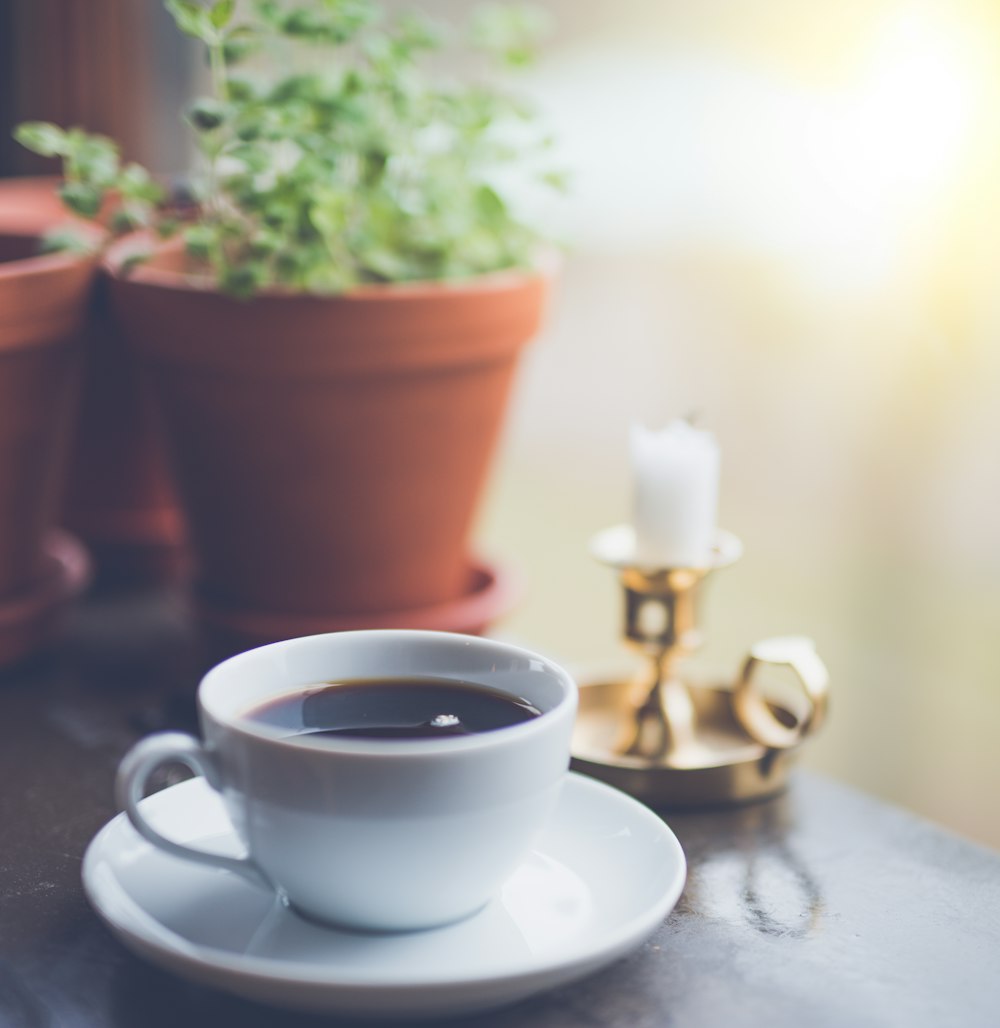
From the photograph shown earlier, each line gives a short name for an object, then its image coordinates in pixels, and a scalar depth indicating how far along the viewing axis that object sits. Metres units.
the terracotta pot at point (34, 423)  0.81
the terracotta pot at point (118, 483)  1.04
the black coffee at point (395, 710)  0.55
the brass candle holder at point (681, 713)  0.70
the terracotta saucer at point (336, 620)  0.85
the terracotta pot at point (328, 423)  0.78
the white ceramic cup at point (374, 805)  0.48
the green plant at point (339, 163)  0.78
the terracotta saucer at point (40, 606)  0.88
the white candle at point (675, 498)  0.73
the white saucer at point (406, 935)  0.46
